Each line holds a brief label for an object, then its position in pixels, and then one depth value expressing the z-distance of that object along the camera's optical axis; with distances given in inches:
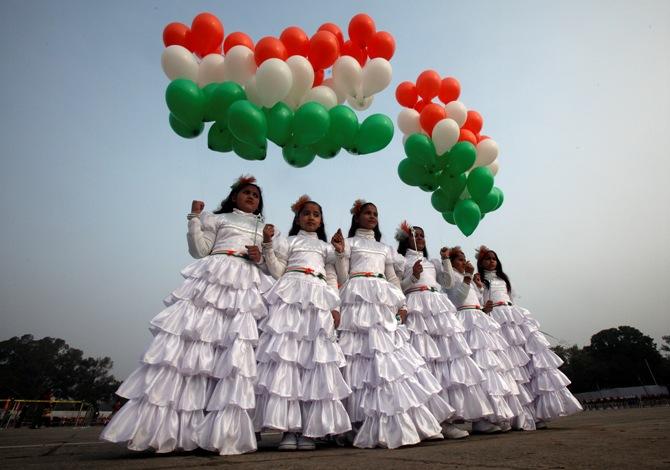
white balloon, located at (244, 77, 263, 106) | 147.2
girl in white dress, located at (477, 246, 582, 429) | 182.5
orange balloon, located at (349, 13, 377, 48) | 180.5
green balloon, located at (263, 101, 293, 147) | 148.8
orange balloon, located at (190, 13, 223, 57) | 160.2
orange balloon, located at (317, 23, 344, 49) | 177.2
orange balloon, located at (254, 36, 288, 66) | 150.2
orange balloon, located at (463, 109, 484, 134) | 205.6
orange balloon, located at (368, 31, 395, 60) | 181.6
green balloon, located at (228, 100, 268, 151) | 134.8
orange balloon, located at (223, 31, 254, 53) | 162.1
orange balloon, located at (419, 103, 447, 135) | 189.9
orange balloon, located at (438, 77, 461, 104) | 204.4
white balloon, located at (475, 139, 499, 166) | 202.1
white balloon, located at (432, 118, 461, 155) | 181.9
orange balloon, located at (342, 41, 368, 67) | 183.3
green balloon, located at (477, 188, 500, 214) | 205.0
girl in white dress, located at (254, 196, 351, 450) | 111.1
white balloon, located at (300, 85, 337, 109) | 162.7
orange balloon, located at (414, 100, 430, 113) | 209.9
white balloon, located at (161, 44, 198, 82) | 151.4
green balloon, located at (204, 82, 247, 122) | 144.2
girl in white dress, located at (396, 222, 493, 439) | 153.5
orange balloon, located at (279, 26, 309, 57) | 162.2
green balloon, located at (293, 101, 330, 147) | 144.7
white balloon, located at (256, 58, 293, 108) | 140.2
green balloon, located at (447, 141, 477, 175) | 181.3
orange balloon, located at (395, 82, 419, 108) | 212.1
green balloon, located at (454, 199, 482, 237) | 190.5
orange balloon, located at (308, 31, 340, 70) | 164.1
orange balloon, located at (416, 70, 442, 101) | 201.3
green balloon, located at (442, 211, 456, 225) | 211.6
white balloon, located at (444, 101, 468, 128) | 196.5
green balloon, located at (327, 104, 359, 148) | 157.5
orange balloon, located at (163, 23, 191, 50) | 161.3
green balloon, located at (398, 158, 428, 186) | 198.1
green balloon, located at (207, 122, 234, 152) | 160.0
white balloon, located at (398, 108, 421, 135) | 203.1
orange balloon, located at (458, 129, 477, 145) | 193.0
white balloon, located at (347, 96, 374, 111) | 183.8
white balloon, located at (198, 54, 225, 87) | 155.3
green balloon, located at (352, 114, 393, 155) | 162.1
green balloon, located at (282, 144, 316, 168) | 158.1
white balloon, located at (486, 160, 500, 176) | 214.8
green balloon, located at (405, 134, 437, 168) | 185.0
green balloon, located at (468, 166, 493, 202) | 190.9
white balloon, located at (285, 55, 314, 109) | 154.3
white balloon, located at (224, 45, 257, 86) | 151.3
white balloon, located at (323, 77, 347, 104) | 175.6
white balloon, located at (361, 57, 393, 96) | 174.6
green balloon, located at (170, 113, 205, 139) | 151.9
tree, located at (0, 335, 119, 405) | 2221.9
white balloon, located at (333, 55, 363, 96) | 169.6
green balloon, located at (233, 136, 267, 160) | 149.5
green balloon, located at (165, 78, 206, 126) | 139.8
